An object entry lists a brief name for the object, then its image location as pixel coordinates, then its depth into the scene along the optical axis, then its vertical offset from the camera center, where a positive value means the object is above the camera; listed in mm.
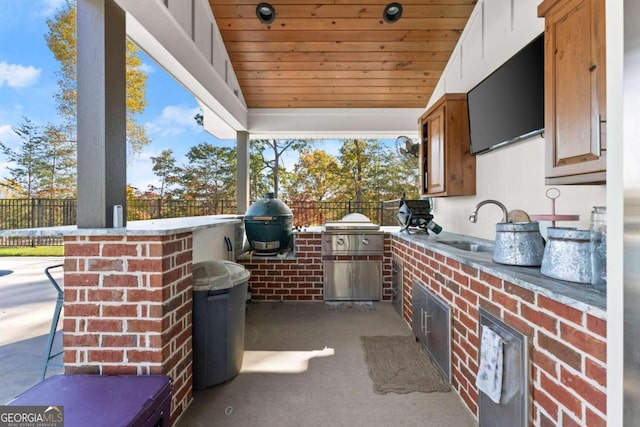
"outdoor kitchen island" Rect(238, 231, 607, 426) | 1007 -519
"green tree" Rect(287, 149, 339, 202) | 9500 +1160
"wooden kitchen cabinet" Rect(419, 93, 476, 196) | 3094 +661
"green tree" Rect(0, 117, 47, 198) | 6094 +1135
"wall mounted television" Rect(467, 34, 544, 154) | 1974 +873
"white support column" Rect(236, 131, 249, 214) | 4637 +712
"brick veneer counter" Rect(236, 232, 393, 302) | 4141 -871
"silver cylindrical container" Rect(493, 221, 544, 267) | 1533 -174
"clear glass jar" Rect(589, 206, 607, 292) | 1146 -169
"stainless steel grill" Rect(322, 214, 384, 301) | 4023 -675
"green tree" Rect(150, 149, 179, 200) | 9102 +1335
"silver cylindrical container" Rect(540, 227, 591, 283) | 1179 -183
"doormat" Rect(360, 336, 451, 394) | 2170 -1287
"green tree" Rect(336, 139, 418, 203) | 9594 +1376
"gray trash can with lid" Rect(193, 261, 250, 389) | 2076 -792
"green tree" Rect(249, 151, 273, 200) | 10359 +1276
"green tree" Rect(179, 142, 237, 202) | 9352 +1300
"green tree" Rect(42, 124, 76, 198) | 6332 +1104
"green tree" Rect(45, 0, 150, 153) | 6031 +3102
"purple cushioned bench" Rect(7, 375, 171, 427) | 1234 -871
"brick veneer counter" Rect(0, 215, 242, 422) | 1652 -514
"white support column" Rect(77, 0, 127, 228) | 1688 +614
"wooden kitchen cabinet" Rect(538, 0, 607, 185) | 1255 +566
